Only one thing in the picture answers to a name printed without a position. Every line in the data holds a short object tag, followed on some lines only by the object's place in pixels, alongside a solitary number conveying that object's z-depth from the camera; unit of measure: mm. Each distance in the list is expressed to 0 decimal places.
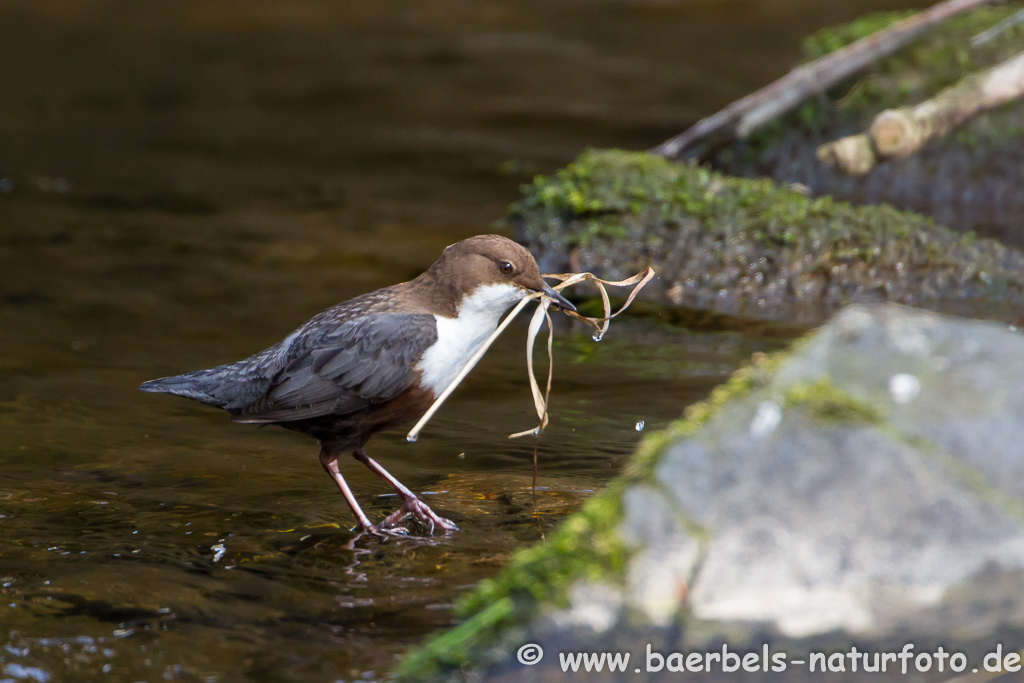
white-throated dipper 7363
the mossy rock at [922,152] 15836
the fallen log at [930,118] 14406
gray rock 4230
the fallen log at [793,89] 15758
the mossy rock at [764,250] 12578
